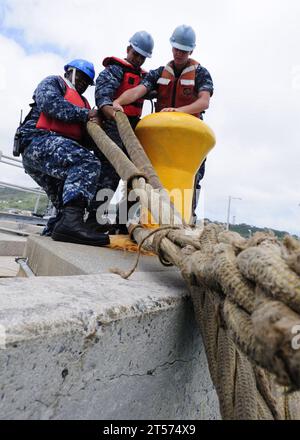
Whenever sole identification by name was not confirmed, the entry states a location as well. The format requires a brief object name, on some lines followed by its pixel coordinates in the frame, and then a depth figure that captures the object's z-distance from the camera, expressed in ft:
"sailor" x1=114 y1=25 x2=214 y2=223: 8.59
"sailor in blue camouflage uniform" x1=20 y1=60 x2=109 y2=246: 6.70
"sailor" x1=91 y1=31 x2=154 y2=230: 8.45
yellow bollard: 6.77
